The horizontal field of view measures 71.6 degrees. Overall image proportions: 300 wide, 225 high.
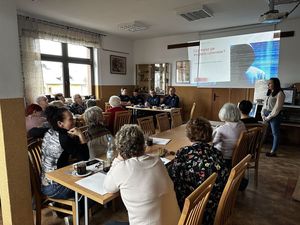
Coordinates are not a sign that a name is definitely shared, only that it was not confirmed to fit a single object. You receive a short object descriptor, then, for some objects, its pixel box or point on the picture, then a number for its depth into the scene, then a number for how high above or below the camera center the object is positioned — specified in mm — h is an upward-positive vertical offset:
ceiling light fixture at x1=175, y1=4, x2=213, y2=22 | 3936 +1470
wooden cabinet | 6738 +294
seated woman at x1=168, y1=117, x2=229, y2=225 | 1379 -568
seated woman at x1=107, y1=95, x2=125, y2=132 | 3539 -398
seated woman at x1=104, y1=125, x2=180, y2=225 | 1055 -535
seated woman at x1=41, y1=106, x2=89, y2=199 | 1678 -498
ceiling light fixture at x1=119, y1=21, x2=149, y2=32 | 4927 +1463
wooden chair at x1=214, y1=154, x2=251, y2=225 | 1152 -622
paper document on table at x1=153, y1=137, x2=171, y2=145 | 2314 -627
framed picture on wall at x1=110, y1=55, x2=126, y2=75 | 6695 +704
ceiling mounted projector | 3088 +1037
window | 5270 +500
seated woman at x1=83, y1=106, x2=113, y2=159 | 1998 -465
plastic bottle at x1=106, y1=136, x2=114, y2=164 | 1672 -557
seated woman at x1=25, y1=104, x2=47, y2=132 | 2500 -376
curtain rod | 4649 +1501
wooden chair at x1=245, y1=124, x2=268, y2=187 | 2576 -748
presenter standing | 3852 -426
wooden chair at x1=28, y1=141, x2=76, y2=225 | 1711 -857
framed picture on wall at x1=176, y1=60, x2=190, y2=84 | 6270 +427
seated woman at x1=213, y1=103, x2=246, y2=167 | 2312 -513
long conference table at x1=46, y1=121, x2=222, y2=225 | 1232 -637
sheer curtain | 4512 +888
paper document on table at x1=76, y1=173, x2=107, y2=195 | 1286 -633
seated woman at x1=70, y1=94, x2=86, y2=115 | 4645 -448
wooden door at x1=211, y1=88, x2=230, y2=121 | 5676 -361
